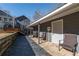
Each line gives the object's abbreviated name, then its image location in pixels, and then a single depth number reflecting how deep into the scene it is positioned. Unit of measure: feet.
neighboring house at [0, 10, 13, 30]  20.74
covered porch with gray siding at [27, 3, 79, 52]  6.98
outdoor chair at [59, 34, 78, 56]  6.92
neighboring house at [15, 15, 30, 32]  29.50
